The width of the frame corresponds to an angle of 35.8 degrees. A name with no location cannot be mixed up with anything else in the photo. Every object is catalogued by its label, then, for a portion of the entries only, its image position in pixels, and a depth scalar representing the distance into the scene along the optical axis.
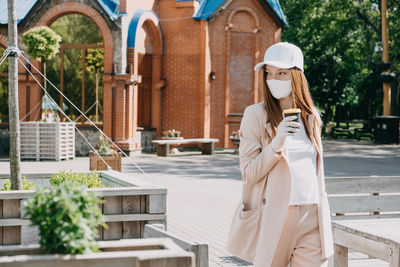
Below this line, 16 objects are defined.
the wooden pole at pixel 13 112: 6.22
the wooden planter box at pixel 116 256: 2.16
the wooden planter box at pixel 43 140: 19.31
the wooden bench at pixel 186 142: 21.83
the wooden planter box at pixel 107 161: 13.92
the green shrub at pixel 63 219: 2.19
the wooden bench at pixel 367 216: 4.03
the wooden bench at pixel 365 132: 35.09
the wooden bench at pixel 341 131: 36.66
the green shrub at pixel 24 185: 6.48
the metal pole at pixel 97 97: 22.00
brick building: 23.92
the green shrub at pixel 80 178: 6.50
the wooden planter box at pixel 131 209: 5.39
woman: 3.45
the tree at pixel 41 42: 17.78
